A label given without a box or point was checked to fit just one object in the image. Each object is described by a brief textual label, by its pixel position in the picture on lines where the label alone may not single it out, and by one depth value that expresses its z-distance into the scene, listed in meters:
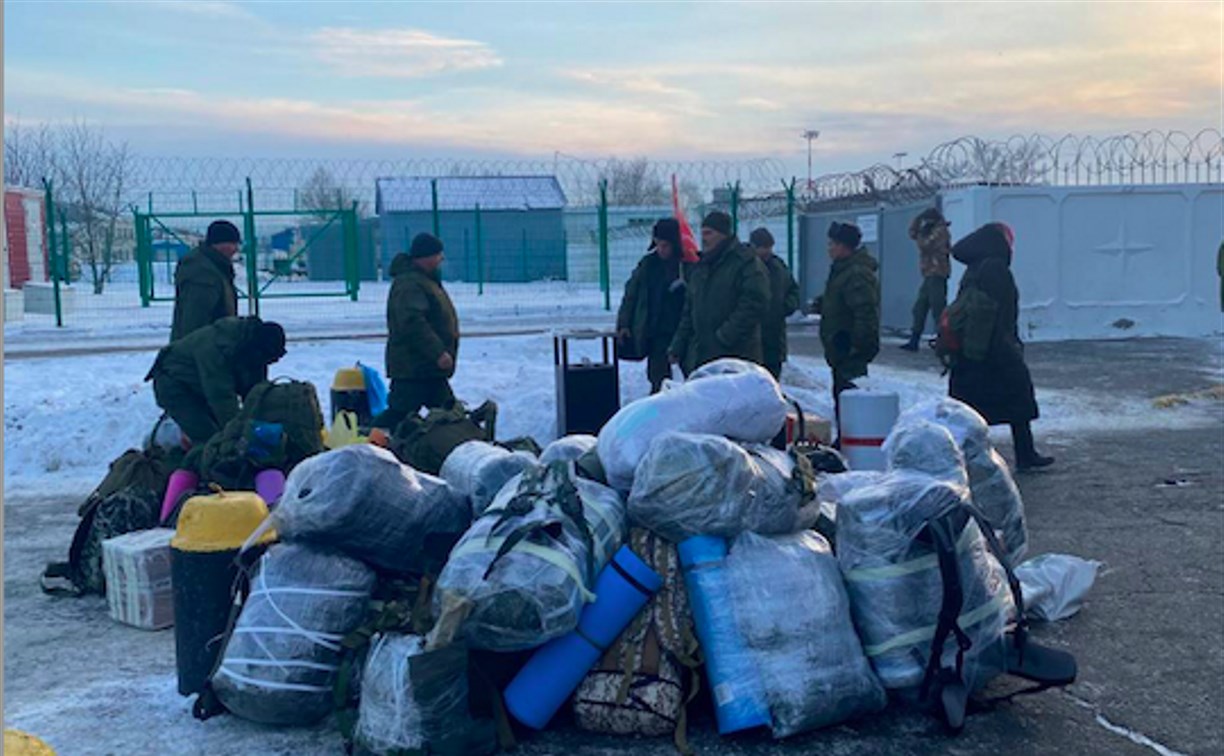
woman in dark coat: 7.86
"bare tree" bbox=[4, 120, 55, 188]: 37.38
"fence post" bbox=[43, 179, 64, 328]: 17.95
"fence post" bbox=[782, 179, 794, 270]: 18.45
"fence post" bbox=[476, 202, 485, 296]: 24.41
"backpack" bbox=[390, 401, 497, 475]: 6.13
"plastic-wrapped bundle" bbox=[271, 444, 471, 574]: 4.13
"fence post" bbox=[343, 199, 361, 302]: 20.42
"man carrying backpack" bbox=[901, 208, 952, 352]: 14.41
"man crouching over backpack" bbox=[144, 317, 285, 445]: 6.13
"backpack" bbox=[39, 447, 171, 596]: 5.73
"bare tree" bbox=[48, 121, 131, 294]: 30.81
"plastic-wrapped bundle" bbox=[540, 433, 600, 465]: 4.91
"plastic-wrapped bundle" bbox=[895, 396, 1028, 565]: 5.12
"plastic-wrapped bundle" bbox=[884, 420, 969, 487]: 4.40
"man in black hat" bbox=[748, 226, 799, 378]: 8.87
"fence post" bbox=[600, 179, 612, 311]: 19.45
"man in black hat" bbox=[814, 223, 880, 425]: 8.12
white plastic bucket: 6.46
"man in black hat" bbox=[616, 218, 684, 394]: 8.41
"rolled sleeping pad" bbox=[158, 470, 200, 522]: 5.82
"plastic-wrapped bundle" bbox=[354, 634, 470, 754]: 3.61
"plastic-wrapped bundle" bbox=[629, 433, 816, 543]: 4.04
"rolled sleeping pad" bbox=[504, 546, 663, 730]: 3.77
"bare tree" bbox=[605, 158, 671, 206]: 24.94
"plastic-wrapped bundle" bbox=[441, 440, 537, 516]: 4.82
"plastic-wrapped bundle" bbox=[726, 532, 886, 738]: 3.74
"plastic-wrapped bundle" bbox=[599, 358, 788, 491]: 4.43
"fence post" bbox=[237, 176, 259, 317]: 18.14
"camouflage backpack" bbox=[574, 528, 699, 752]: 3.80
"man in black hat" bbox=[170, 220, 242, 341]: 7.49
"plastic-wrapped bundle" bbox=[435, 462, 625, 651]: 3.64
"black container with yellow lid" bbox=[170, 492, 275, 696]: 4.27
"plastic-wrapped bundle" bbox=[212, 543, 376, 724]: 3.92
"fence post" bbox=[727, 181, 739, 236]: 18.94
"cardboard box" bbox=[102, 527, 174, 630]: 5.11
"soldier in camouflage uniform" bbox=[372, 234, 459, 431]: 7.39
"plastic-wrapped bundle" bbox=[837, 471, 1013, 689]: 3.92
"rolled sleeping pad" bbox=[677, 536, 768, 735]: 3.74
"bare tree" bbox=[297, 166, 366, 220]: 19.05
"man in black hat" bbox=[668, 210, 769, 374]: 7.49
